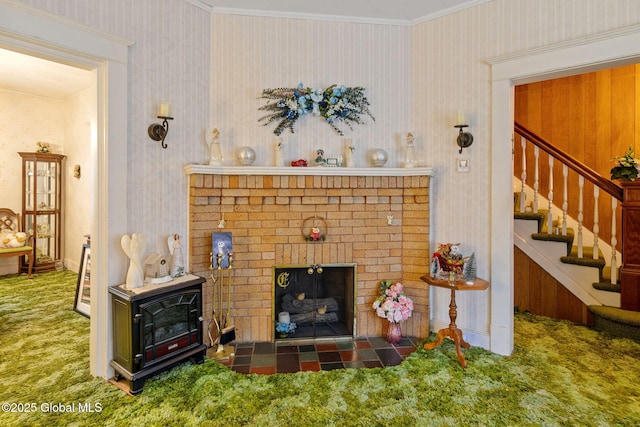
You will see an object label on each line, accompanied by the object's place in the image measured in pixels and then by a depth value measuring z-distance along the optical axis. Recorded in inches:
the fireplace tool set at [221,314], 111.0
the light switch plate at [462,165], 115.6
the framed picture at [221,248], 107.3
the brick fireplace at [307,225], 112.0
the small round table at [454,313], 98.9
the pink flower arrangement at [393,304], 114.2
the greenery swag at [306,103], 117.2
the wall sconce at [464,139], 113.0
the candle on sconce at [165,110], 99.4
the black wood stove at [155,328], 87.0
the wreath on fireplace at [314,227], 118.0
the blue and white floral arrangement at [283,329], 118.7
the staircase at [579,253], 124.0
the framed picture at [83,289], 138.5
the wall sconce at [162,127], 99.7
